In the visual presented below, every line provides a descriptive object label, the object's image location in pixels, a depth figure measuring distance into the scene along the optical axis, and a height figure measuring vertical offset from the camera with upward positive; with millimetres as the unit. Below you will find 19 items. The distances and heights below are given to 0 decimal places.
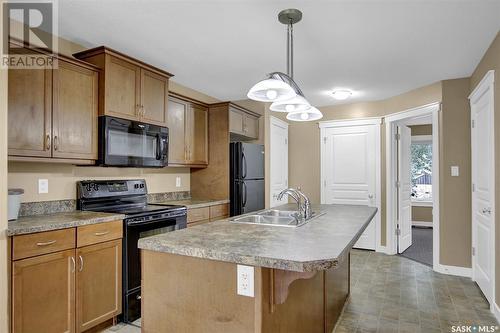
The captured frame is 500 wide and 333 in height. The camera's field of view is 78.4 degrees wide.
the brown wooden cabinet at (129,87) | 2648 +778
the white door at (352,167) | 4914 +25
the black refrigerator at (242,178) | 4059 -123
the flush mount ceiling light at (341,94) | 4297 +1065
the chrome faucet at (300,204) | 2413 -282
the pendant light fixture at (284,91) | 1911 +515
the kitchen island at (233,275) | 1292 -487
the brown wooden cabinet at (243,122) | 4160 +675
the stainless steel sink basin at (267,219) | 2365 -414
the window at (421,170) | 7375 -43
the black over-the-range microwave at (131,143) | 2658 +248
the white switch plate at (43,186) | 2473 -135
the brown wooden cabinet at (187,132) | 3613 +466
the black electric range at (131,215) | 2549 -418
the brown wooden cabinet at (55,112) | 2133 +439
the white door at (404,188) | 4828 -327
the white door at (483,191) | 2824 -231
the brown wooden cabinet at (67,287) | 1890 -816
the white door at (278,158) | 4871 +179
